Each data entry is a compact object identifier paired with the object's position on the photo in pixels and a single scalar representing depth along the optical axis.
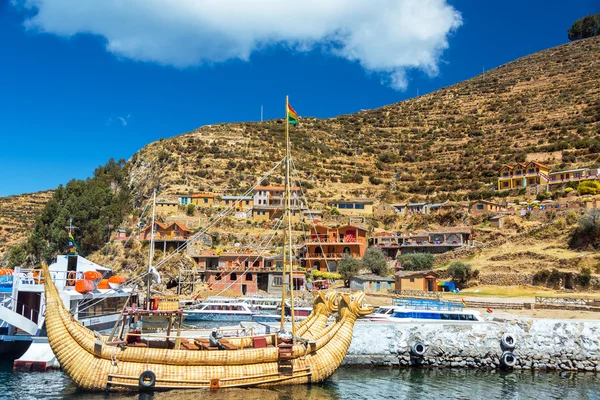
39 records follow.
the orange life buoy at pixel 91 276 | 26.81
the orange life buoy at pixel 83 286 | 26.12
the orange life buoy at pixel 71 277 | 29.70
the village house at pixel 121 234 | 74.81
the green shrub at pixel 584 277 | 41.84
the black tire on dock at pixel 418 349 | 25.81
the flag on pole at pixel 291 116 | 24.05
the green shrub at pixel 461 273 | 49.03
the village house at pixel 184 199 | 82.00
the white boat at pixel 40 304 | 25.81
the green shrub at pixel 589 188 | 65.57
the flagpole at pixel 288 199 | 21.31
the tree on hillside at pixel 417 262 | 55.56
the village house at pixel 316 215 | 77.66
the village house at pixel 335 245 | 64.19
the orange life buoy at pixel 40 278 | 27.41
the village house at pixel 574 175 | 73.54
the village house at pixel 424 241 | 61.16
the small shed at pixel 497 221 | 63.31
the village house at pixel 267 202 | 78.19
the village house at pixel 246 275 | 57.12
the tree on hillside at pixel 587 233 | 48.19
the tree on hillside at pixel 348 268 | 56.40
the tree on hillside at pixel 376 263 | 56.84
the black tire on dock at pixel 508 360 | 25.19
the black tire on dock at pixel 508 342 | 25.55
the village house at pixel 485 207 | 70.26
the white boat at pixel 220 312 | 42.66
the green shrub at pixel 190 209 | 77.31
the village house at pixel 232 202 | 80.88
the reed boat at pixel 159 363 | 19.72
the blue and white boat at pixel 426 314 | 29.40
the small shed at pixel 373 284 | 49.50
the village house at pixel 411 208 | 80.25
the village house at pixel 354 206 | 80.94
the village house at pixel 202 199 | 81.38
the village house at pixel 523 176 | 78.88
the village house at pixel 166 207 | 77.75
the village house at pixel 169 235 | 67.56
